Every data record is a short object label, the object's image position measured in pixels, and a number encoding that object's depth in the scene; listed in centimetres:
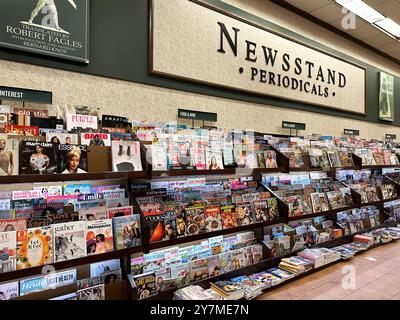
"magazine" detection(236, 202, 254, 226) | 225
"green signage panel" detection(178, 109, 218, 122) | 241
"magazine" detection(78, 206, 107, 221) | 165
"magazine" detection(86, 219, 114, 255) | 158
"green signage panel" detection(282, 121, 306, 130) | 325
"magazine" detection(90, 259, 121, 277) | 184
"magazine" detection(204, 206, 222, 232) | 207
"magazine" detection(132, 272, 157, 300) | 178
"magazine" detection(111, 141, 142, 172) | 170
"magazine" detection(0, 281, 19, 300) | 148
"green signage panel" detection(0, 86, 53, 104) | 166
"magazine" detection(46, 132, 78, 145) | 155
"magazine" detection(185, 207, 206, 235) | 198
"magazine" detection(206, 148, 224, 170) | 210
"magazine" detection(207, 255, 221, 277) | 213
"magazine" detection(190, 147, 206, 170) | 203
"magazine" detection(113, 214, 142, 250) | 168
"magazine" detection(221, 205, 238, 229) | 216
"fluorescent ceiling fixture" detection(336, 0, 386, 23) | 333
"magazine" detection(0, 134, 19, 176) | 137
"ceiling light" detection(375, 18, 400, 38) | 382
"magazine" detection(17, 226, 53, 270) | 139
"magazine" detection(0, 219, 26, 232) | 141
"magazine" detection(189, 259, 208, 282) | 205
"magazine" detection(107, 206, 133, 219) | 173
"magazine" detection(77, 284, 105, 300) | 158
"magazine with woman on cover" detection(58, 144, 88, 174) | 153
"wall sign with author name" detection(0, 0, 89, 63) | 170
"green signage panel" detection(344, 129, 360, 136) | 407
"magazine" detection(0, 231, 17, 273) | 134
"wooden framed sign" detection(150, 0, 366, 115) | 235
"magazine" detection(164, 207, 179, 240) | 186
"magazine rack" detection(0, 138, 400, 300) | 140
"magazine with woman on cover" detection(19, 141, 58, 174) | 142
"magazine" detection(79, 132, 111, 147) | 167
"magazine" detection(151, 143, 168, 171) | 182
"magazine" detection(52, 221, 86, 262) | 148
